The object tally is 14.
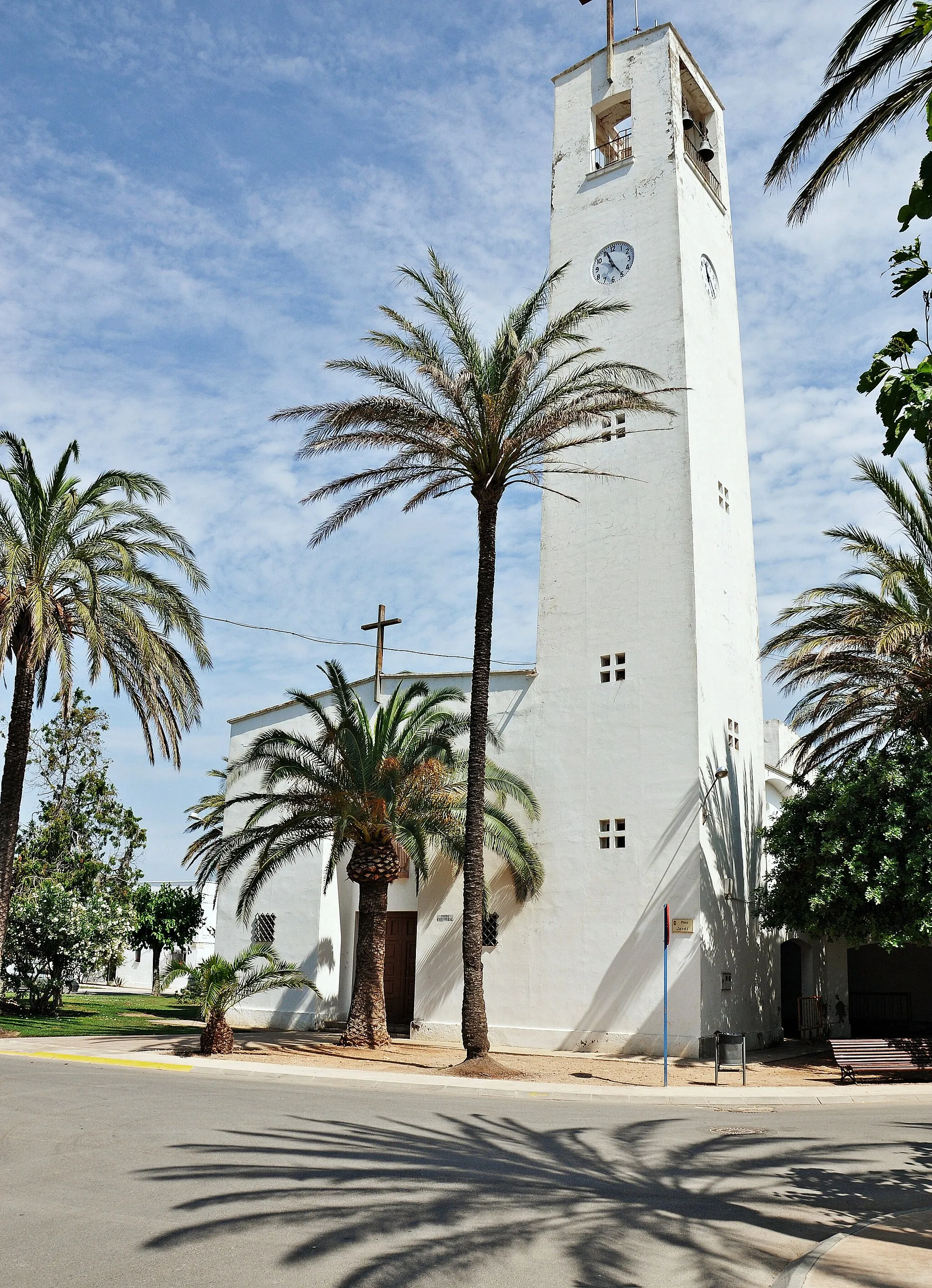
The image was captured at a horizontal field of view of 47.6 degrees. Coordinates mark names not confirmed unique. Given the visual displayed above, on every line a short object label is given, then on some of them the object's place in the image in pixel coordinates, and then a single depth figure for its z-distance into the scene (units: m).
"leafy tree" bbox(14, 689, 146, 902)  38.66
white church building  22.80
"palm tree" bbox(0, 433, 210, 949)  21.31
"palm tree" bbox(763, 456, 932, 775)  20.97
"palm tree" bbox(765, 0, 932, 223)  10.14
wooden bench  18.27
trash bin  17.44
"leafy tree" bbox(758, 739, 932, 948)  19.86
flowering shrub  25.20
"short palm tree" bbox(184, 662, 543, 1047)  21.50
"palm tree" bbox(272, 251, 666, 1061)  19.22
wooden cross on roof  28.18
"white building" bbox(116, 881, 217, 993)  53.59
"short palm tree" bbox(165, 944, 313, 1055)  18.84
